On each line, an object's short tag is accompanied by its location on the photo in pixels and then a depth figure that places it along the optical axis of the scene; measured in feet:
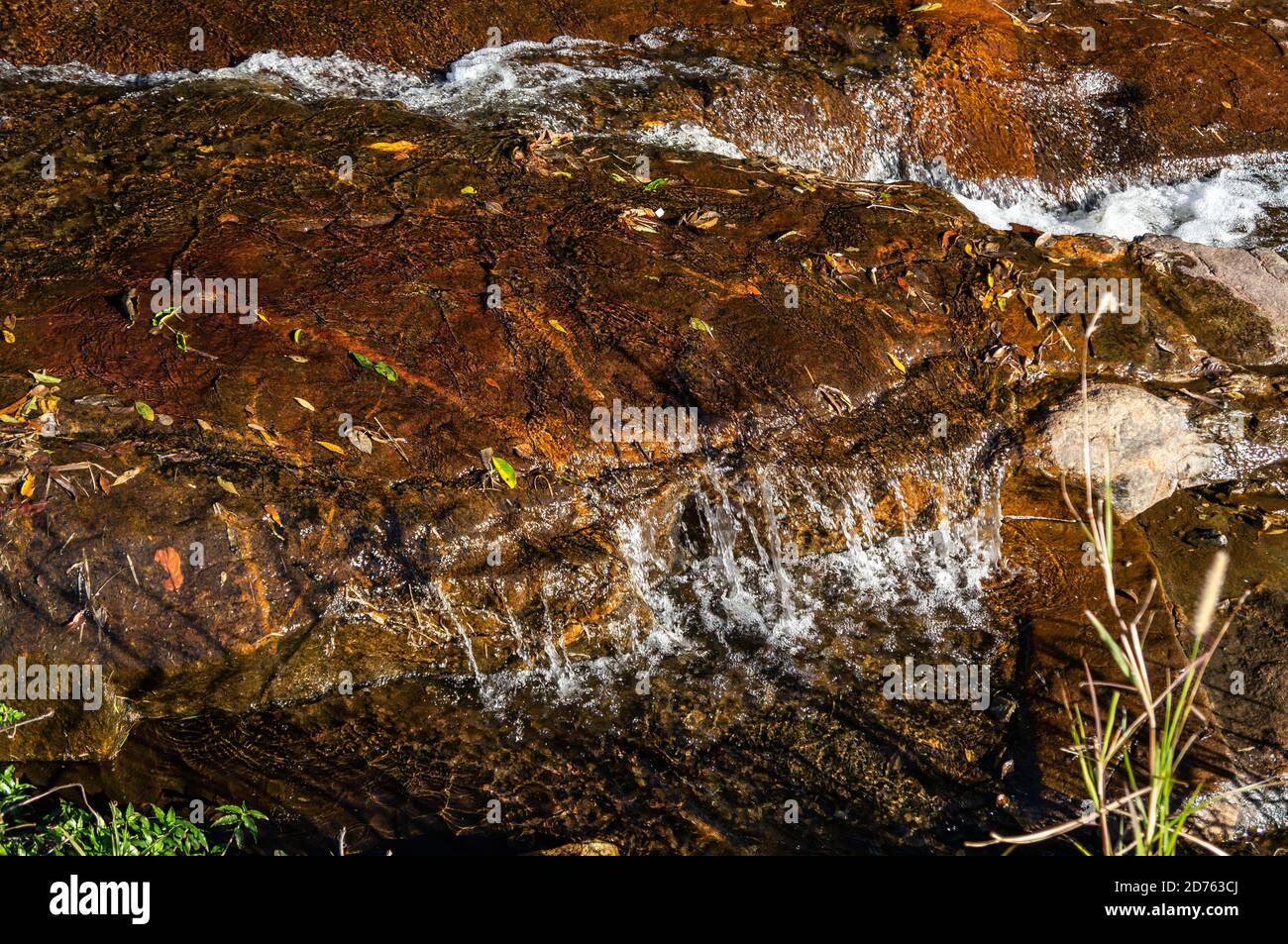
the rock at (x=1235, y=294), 20.92
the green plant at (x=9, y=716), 14.10
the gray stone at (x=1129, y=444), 18.60
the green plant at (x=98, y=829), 11.82
